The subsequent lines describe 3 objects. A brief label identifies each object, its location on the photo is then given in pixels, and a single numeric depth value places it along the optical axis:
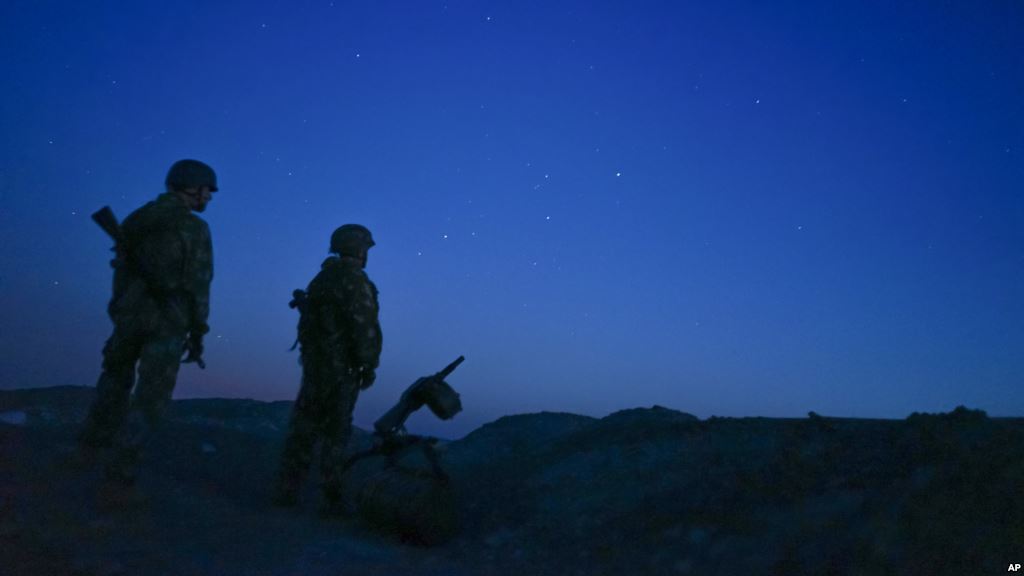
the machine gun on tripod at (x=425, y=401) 7.43
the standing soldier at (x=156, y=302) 6.38
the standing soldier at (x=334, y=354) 7.55
